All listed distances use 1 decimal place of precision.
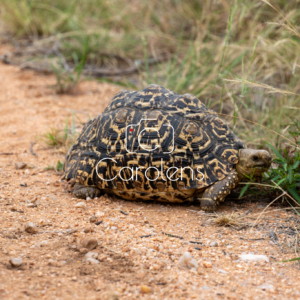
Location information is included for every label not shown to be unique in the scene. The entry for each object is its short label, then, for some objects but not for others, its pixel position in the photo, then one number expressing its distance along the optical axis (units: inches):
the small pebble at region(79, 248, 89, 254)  188.0
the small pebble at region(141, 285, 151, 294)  158.7
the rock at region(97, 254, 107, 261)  184.1
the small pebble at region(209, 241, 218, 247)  207.1
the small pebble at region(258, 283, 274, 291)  167.2
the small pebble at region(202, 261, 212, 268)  184.9
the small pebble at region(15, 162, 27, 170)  305.6
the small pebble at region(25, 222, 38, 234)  204.5
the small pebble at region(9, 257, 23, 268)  168.7
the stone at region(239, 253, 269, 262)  192.9
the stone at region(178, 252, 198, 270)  181.9
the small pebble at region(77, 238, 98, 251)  191.8
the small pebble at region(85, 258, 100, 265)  180.0
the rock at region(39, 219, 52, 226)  218.5
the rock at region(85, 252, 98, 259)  184.1
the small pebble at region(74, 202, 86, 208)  248.5
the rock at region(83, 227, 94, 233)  211.4
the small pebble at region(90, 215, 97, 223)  228.0
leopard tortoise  248.8
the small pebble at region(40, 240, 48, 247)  192.3
